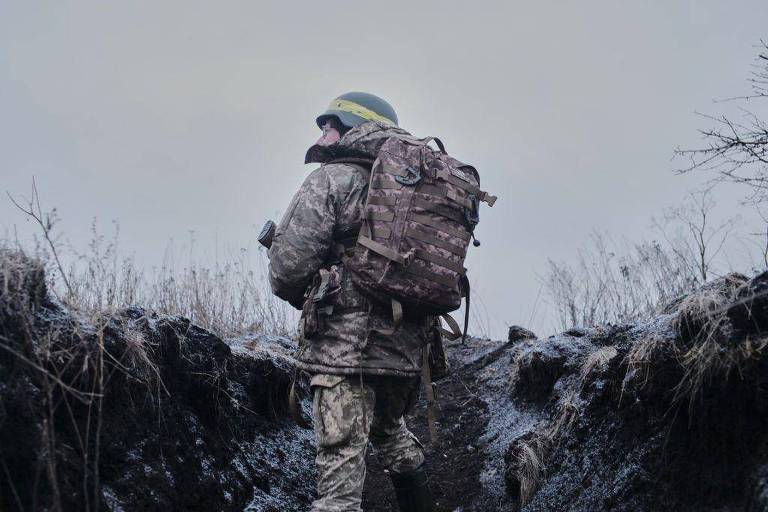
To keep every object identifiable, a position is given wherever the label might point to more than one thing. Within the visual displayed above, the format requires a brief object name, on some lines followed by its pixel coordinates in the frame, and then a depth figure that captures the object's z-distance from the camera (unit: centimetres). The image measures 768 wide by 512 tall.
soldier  265
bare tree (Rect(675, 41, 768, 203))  394
